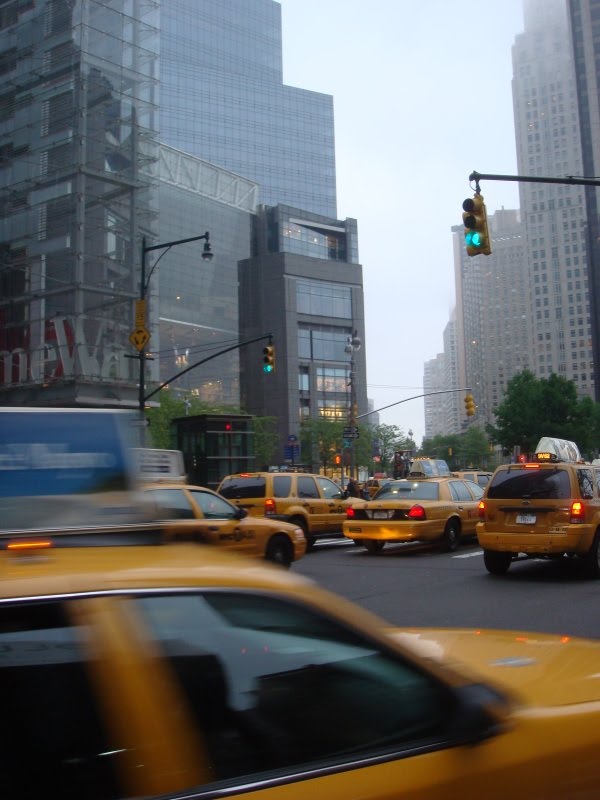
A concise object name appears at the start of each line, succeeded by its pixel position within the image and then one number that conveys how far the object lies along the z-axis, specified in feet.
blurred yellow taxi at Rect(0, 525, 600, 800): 6.16
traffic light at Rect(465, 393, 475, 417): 120.98
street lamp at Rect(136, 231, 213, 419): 68.54
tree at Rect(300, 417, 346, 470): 274.16
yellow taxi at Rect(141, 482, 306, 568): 38.60
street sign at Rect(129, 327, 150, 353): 68.55
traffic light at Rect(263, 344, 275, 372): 83.71
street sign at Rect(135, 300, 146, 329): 68.59
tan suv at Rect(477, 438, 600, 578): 38.75
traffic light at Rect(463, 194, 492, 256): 44.80
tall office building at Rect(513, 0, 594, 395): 502.38
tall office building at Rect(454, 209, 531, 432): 609.42
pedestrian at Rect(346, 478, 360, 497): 115.75
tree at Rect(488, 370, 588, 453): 239.91
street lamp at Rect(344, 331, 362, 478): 121.39
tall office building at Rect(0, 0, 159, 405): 120.06
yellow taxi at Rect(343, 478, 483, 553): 52.01
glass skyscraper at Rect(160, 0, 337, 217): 412.57
